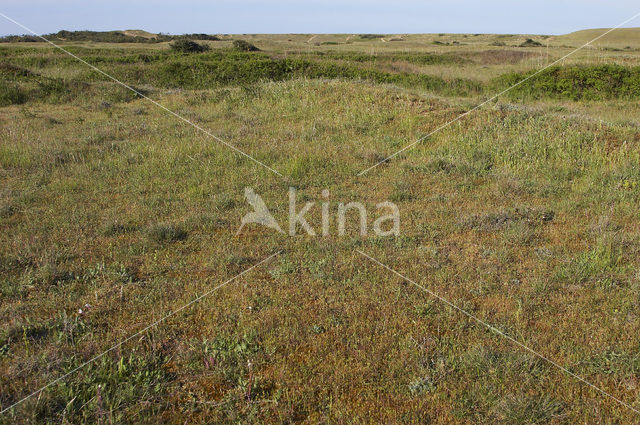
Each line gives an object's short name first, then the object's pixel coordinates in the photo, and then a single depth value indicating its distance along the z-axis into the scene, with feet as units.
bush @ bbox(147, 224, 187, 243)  18.60
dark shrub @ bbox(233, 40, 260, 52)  125.90
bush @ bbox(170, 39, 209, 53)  115.65
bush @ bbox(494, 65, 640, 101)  54.65
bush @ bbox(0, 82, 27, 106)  50.78
